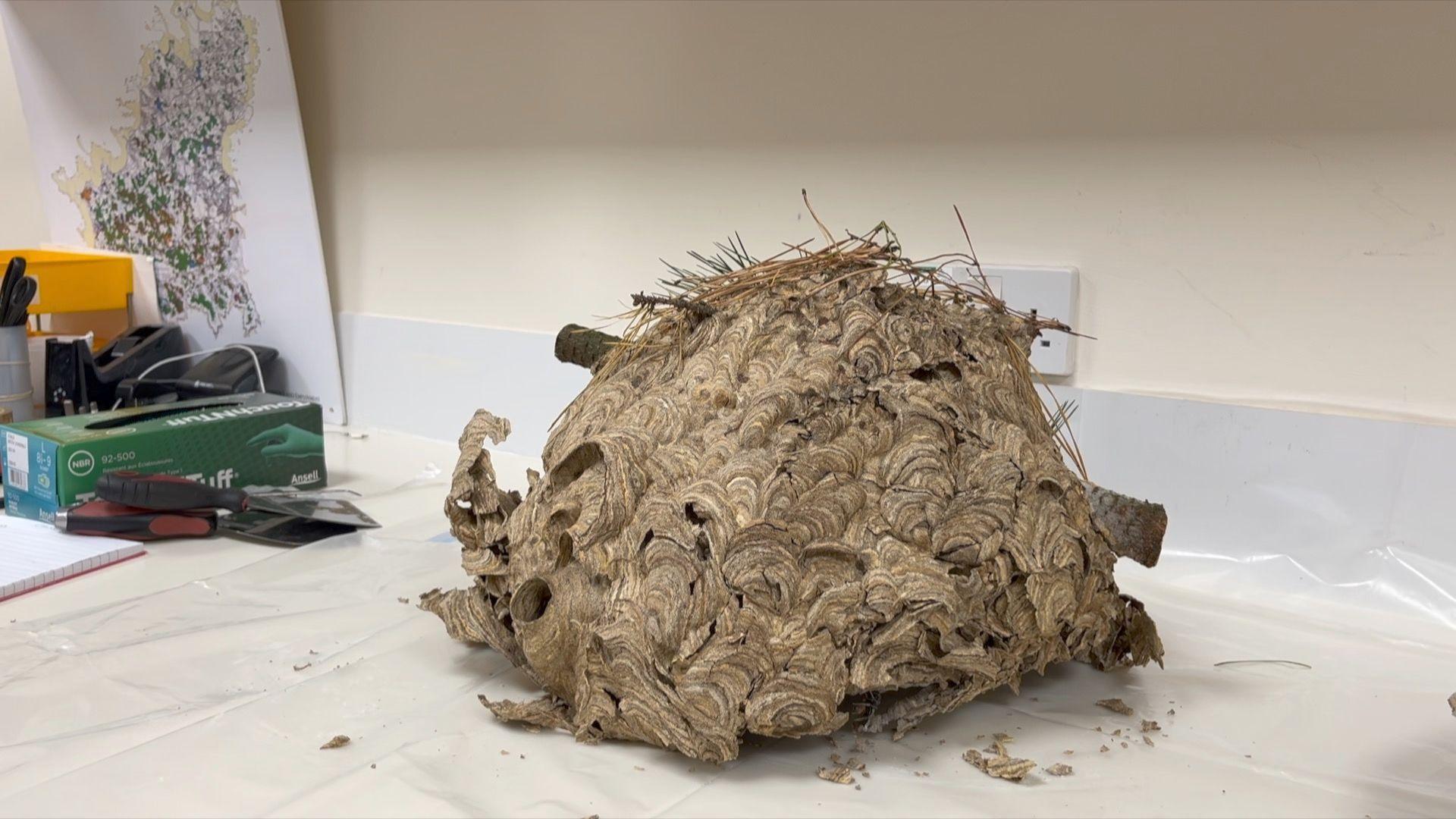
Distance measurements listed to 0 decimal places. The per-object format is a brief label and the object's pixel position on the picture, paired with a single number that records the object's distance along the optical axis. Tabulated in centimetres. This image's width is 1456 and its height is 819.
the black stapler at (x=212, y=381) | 182
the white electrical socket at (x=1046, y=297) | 123
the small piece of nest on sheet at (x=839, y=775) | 75
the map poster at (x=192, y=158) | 193
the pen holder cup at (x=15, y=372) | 163
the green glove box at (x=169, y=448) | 132
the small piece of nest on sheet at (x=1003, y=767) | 76
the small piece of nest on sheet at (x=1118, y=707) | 86
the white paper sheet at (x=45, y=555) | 116
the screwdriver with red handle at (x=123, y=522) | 130
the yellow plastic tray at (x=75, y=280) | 204
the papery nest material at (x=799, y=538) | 74
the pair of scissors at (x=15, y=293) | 161
